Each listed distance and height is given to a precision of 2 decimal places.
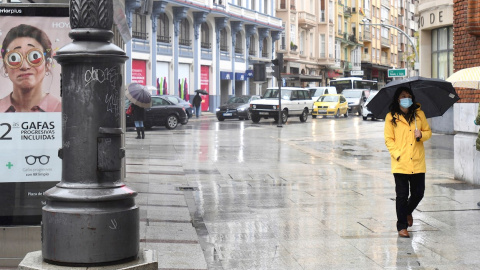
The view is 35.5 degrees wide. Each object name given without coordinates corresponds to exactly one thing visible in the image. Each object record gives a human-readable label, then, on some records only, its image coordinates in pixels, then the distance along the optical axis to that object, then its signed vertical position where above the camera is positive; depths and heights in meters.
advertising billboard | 6.52 -0.04
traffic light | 32.88 +2.18
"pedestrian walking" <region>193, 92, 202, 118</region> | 45.28 +0.82
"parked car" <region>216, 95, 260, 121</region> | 40.55 +0.24
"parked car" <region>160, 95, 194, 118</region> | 33.43 +0.62
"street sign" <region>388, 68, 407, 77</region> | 37.76 +2.15
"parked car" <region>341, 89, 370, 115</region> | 53.41 +1.13
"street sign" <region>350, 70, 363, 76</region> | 78.88 +4.41
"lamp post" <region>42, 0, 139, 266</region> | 4.42 -0.27
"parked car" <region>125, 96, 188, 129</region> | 31.34 +0.07
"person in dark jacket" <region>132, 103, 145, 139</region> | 24.89 -0.10
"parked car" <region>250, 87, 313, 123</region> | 37.84 +0.57
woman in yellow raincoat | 8.17 -0.37
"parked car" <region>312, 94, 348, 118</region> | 45.53 +0.55
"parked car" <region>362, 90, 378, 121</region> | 42.97 +0.04
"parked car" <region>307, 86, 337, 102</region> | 54.22 +1.78
